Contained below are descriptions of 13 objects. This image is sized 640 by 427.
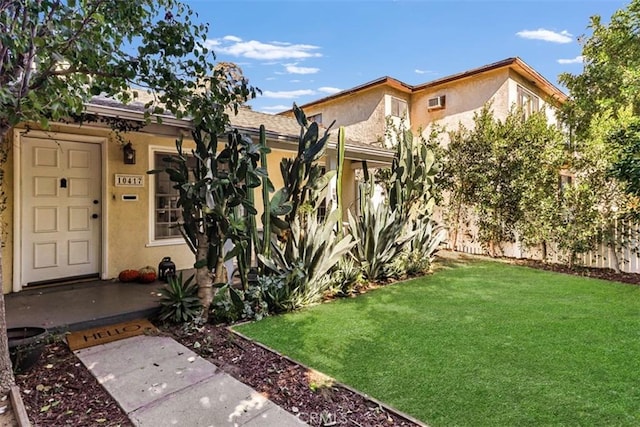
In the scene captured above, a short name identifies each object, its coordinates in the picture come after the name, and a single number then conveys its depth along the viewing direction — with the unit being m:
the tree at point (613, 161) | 6.80
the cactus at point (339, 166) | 6.48
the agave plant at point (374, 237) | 7.07
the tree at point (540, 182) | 8.49
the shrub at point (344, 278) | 6.21
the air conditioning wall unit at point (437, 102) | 14.32
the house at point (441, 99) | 12.89
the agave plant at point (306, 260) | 5.39
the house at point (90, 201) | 5.54
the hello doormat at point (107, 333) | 4.09
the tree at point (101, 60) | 2.78
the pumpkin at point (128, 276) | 6.28
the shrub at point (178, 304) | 4.76
